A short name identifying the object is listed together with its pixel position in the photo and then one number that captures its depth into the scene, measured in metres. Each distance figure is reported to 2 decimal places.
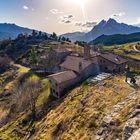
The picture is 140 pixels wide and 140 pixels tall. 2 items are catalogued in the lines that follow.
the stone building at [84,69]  48.46
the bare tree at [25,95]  50.08
